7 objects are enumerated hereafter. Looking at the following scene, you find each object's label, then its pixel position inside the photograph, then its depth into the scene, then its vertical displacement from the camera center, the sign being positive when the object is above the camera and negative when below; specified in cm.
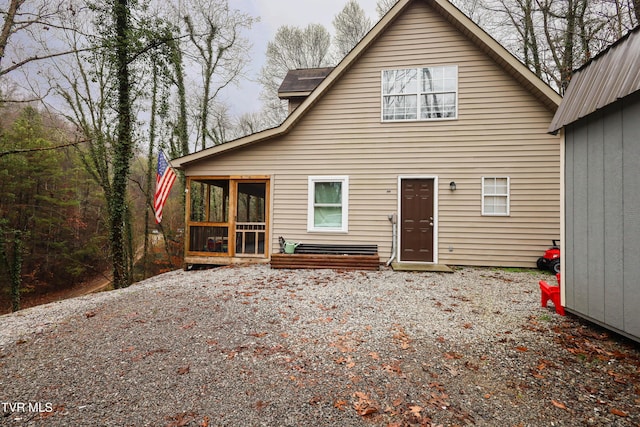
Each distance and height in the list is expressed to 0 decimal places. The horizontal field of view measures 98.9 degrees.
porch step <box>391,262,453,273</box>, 652 -118
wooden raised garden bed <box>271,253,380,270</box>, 673 -109
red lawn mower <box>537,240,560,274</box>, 627 -91
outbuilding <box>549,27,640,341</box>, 276 +38
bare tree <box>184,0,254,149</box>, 1589 +1038
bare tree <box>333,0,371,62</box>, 1788 +1266
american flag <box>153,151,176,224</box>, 754 +100
